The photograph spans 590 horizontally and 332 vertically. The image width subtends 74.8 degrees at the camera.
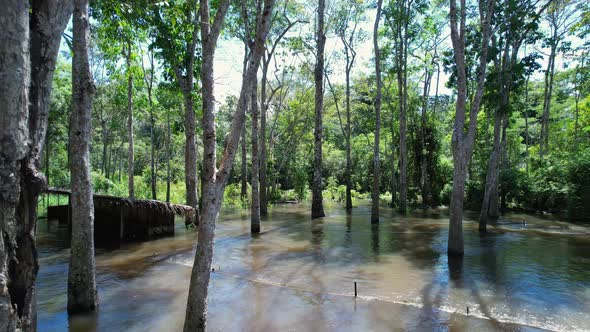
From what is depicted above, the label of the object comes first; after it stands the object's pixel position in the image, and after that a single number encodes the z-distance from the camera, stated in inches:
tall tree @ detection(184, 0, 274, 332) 187.8
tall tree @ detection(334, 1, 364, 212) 982.4
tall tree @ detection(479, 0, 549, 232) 545.3
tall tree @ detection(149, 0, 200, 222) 348.9
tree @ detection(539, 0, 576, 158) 981.0
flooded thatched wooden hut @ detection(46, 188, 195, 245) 549.6
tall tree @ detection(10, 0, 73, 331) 107.7
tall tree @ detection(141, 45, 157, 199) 886.4
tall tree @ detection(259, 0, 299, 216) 857.3
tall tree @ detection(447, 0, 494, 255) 401.1
